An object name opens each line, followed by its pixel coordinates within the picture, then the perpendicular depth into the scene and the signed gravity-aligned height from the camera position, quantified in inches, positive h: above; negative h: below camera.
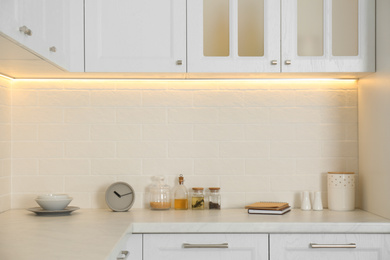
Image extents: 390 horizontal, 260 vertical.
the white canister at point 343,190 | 120.3 -13.4
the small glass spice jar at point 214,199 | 121.6 -15.6
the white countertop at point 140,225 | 81.5 -17.6
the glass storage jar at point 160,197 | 120.0 -15.0
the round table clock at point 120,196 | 119.6 -14.8
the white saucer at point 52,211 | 111.0 -17.0
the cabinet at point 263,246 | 102.7 -22.2
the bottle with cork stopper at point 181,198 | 121.7 -15.4
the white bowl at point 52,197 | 112.4 -14.1
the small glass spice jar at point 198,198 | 121.2 -15.3
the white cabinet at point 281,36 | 113.6 +20.6
